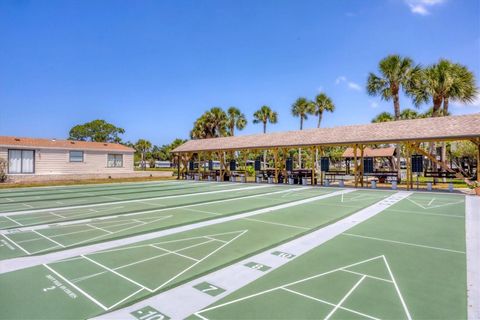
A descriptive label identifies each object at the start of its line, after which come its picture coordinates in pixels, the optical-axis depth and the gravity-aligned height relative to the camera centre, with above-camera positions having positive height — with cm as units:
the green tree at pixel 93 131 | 6050 +723
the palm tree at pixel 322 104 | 3568 +780
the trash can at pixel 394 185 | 1724 -120
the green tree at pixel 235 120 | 4047 +654
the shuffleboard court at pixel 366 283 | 325 -167
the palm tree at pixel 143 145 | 6631 +473
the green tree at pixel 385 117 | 3809 +673
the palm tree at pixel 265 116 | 4009 +707
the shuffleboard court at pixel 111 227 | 601 -167
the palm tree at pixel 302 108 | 3654 +752
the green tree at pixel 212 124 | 3975 +582
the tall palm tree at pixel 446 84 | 2133 +627
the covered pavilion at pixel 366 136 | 1503 +189
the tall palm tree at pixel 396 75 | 2286 +742
